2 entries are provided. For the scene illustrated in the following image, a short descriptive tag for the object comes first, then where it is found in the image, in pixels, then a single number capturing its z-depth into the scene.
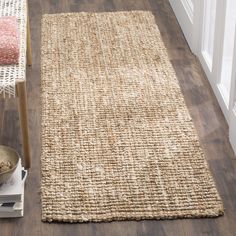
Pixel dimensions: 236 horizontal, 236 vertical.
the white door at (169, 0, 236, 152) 2.68
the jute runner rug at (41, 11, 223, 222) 2.33
